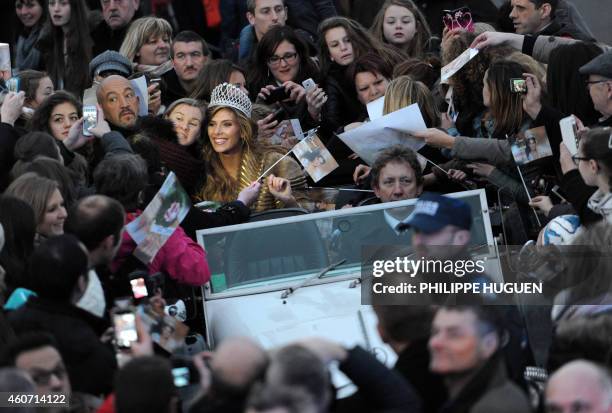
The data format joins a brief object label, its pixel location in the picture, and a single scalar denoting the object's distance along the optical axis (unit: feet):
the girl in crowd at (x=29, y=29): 70.97
